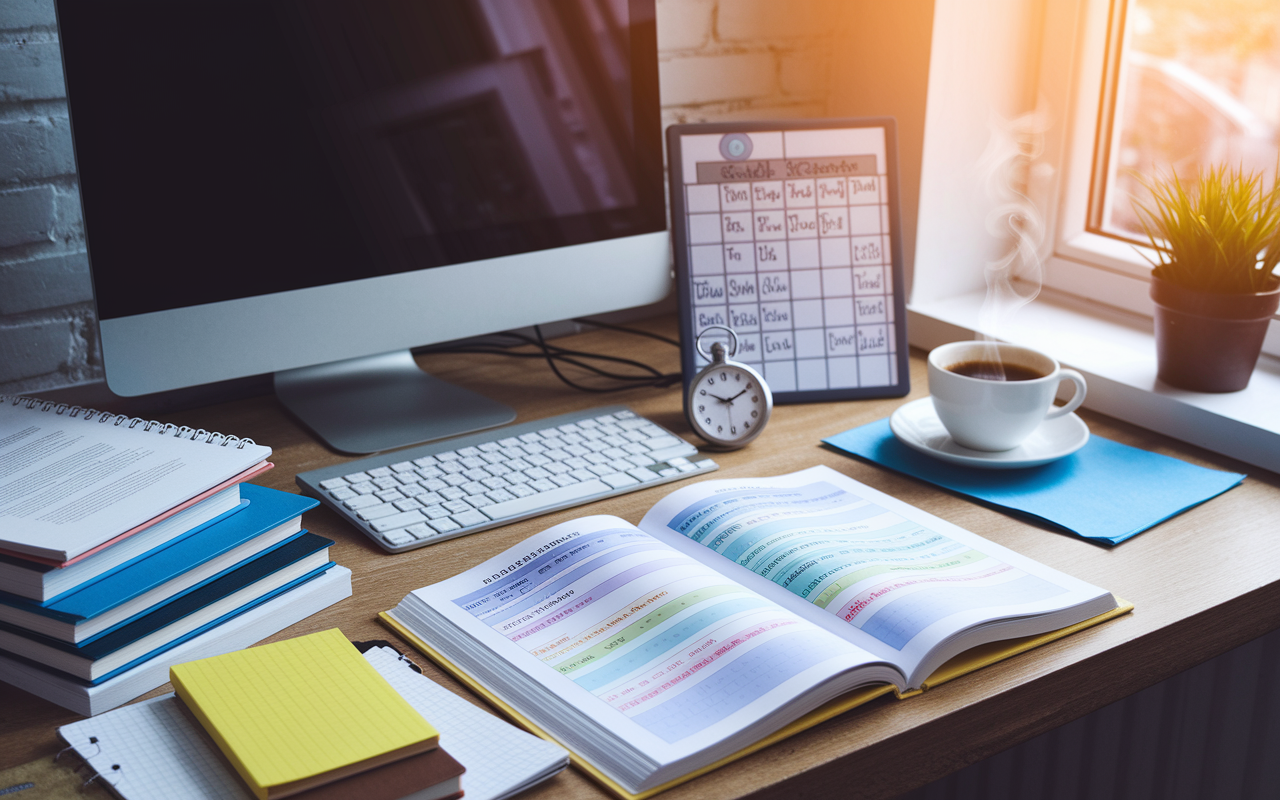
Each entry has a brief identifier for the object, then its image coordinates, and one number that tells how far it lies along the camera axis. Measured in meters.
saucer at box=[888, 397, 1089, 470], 0.97
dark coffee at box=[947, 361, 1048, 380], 1.01
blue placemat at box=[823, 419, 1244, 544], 0.89
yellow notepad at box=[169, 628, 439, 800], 0.54
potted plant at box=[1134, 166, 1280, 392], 1.04
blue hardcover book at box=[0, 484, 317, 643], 0.63
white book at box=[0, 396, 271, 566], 0.65
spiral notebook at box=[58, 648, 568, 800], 0.55
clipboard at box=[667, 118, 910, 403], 1.17
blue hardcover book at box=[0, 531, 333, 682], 0.63
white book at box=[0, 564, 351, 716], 0.63
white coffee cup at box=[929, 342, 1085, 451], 0.96
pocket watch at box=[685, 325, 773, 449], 1.05
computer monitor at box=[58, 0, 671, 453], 0.89
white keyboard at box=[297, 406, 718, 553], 0.88
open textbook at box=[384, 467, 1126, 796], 0.61
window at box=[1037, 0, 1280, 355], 1.31
